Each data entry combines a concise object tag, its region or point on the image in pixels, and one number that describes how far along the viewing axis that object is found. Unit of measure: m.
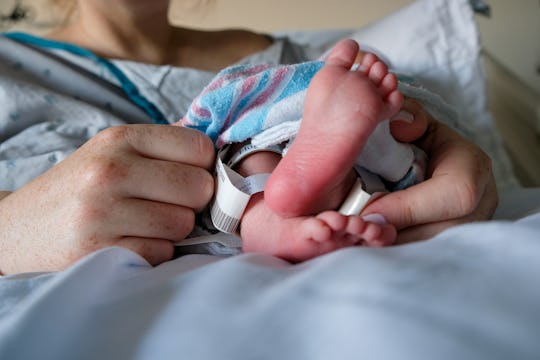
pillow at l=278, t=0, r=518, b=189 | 0.88
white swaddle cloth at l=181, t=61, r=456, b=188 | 0.45
